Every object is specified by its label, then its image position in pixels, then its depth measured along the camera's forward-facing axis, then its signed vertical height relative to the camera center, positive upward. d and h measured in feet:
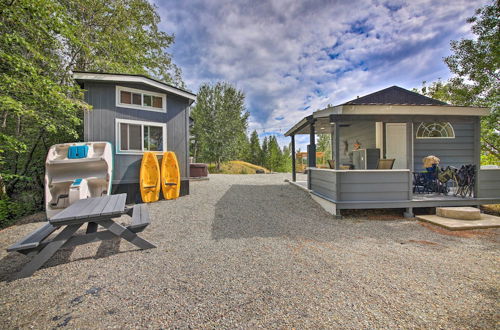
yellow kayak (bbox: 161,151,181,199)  19.74 -1.40
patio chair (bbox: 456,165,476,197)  15.38 -1.44
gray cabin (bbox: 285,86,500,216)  14.32 -1.23
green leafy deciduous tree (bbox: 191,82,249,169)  62.08 +14.30
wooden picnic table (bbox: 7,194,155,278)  6.90 -2.86
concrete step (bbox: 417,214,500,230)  12.11 -4.14
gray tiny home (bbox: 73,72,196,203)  17.80 +4.60
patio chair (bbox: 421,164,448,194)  16.75 -1.82
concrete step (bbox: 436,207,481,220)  13.42 -3.74
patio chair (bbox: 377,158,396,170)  16.83 -0.13
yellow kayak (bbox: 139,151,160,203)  18.53 -1.53
